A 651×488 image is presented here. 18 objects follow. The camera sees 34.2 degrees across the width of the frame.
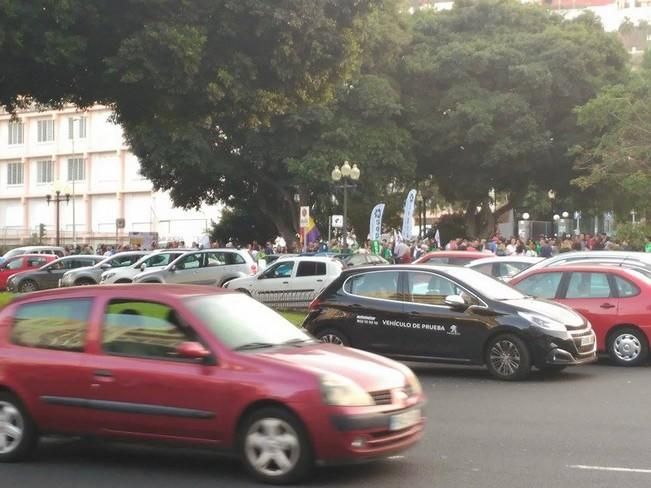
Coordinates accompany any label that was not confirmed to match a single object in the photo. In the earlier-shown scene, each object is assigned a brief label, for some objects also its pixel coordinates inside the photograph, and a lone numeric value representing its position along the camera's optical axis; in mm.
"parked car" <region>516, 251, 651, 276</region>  19016
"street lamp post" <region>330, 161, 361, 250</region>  38878
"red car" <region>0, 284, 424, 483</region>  7578
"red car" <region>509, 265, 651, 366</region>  15930
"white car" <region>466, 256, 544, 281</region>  21953
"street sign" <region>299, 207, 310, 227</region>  38750
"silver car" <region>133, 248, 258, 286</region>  32406
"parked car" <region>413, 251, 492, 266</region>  24298
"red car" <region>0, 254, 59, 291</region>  42219
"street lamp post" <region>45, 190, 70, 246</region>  56388
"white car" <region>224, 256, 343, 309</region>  27406
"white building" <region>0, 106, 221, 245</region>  87500
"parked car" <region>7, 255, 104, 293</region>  38312
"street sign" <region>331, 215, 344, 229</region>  44741
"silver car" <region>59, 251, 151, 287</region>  36656
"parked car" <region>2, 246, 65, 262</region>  47794
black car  13945
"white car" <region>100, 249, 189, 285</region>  34656
